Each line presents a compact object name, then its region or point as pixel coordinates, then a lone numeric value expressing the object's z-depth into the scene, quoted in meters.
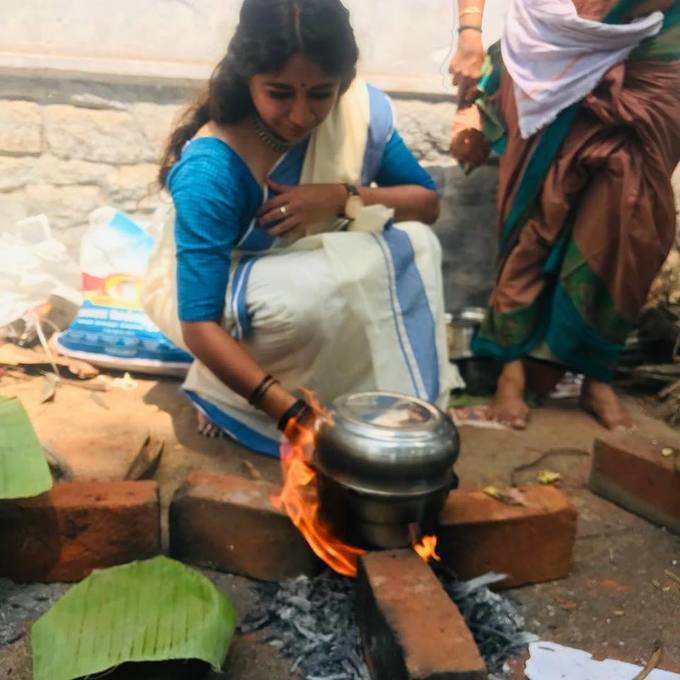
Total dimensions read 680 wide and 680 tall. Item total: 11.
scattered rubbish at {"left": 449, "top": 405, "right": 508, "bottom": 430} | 3.25
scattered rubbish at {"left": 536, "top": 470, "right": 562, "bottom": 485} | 2.76
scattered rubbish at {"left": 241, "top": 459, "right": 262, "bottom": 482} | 2.59
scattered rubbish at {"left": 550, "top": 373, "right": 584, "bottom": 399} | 3.67
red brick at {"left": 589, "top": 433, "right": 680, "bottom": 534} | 2.40
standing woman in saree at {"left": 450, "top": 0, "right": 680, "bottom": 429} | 3.04
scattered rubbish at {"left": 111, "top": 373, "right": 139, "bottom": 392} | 3.36
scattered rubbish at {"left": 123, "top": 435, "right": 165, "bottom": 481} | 2.50
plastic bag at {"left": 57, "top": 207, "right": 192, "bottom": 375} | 3.38
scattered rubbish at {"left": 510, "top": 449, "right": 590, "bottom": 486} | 2.82
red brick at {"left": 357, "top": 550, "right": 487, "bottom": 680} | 1.48
